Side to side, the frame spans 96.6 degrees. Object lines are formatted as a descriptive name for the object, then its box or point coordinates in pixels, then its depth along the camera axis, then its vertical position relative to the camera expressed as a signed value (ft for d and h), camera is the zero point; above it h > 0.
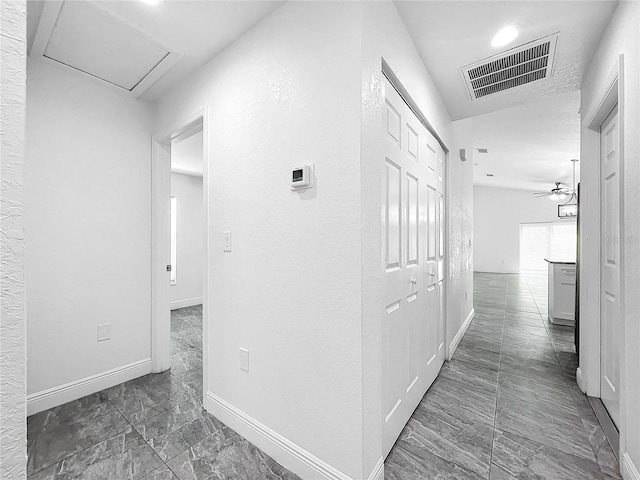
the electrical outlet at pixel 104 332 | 7.59 -2.49
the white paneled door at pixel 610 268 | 5.90 -0.62
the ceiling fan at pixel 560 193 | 23.11 +3.78
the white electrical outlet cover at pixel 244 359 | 5.58 -2.38
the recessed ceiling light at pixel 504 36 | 5.61 +4.12
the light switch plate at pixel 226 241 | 6.01 -0.04
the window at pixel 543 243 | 31.12 -0.43
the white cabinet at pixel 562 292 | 12.81 -2.43
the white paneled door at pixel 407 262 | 5.08 -0.49
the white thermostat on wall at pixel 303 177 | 4.56 +1.01
